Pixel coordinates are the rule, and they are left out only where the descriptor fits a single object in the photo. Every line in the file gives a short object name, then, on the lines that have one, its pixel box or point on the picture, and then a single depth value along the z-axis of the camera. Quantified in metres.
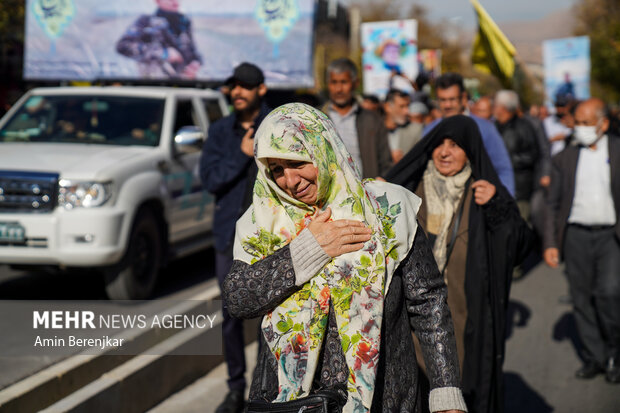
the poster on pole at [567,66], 25.12
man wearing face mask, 6.49
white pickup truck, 7.35
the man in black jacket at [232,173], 5.30
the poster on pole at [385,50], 17.61
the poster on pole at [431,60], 32.22
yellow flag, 10.26
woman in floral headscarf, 2.64
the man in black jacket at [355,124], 6.18
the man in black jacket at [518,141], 10.05
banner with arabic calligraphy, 10.29
